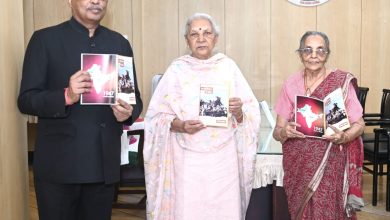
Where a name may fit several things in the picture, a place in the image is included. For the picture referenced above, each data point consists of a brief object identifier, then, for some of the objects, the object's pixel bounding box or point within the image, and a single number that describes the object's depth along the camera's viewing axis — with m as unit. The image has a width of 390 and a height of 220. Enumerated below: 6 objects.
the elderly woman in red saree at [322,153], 2.20
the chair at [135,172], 3.46
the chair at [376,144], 3.97
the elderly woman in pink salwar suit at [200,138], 2.29
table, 2.85
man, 1.80
